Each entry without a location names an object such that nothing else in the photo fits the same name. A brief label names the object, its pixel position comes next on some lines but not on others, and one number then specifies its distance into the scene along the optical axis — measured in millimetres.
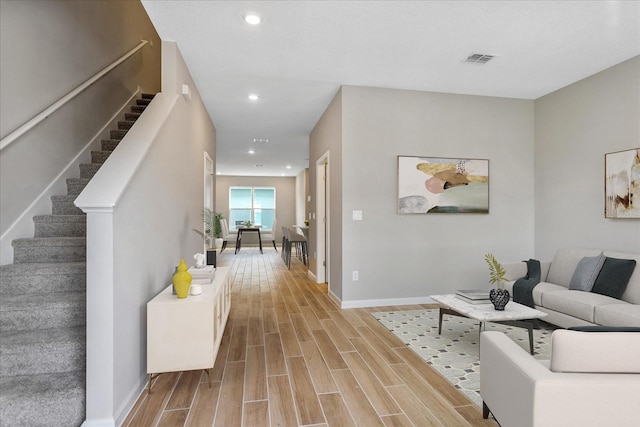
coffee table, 2598
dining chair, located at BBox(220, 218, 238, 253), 8984
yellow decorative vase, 2168
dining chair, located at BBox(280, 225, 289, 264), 8266
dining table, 10242
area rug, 2379
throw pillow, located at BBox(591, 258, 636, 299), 3068
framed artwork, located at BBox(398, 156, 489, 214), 4348
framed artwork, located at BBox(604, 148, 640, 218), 3404
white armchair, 1236
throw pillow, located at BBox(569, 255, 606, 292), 3303
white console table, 2045
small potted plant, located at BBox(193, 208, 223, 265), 3979
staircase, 1648
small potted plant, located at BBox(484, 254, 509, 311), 2730
